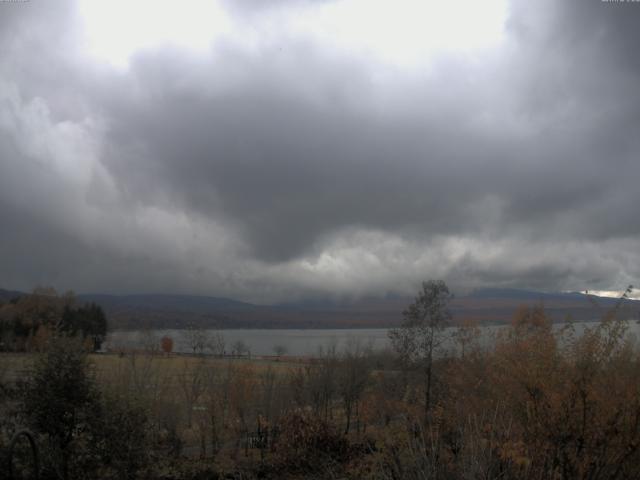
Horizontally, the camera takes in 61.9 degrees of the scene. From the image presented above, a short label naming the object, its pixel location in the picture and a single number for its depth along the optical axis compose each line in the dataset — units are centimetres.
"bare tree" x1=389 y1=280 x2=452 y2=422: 2598
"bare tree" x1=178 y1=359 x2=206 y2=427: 2481
